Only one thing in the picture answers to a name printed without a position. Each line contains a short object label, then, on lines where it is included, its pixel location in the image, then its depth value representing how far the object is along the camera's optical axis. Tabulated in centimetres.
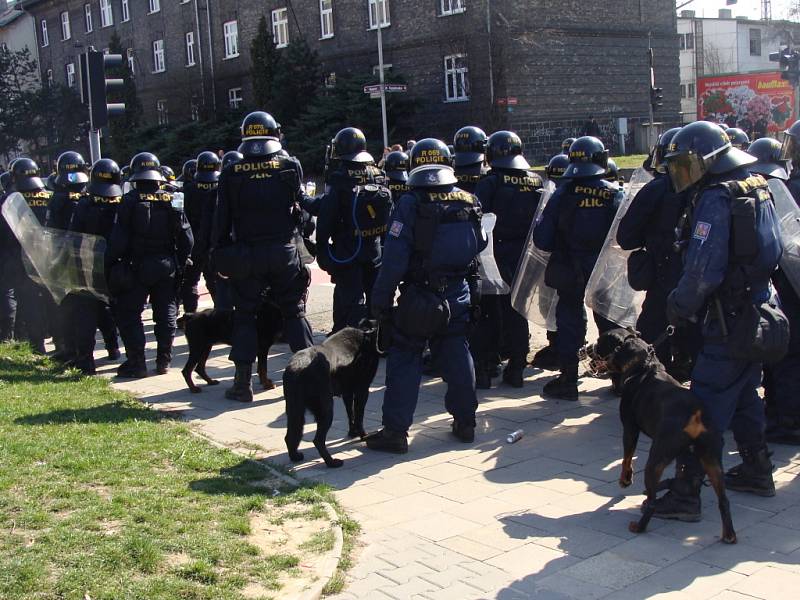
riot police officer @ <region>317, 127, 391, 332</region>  806
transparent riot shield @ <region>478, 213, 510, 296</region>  780
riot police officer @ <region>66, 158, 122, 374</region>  920
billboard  3238
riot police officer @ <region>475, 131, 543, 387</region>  800
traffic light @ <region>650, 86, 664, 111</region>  2959
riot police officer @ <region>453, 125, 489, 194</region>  854
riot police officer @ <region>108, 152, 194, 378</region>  880
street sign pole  2870
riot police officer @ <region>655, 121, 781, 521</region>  475
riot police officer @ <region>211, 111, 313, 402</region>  774
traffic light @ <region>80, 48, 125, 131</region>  1158
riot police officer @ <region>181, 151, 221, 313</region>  1066
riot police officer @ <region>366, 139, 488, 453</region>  620
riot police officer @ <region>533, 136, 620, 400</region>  727
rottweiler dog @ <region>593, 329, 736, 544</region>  460
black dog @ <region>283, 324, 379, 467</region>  588
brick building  3125
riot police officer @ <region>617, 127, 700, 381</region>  662
